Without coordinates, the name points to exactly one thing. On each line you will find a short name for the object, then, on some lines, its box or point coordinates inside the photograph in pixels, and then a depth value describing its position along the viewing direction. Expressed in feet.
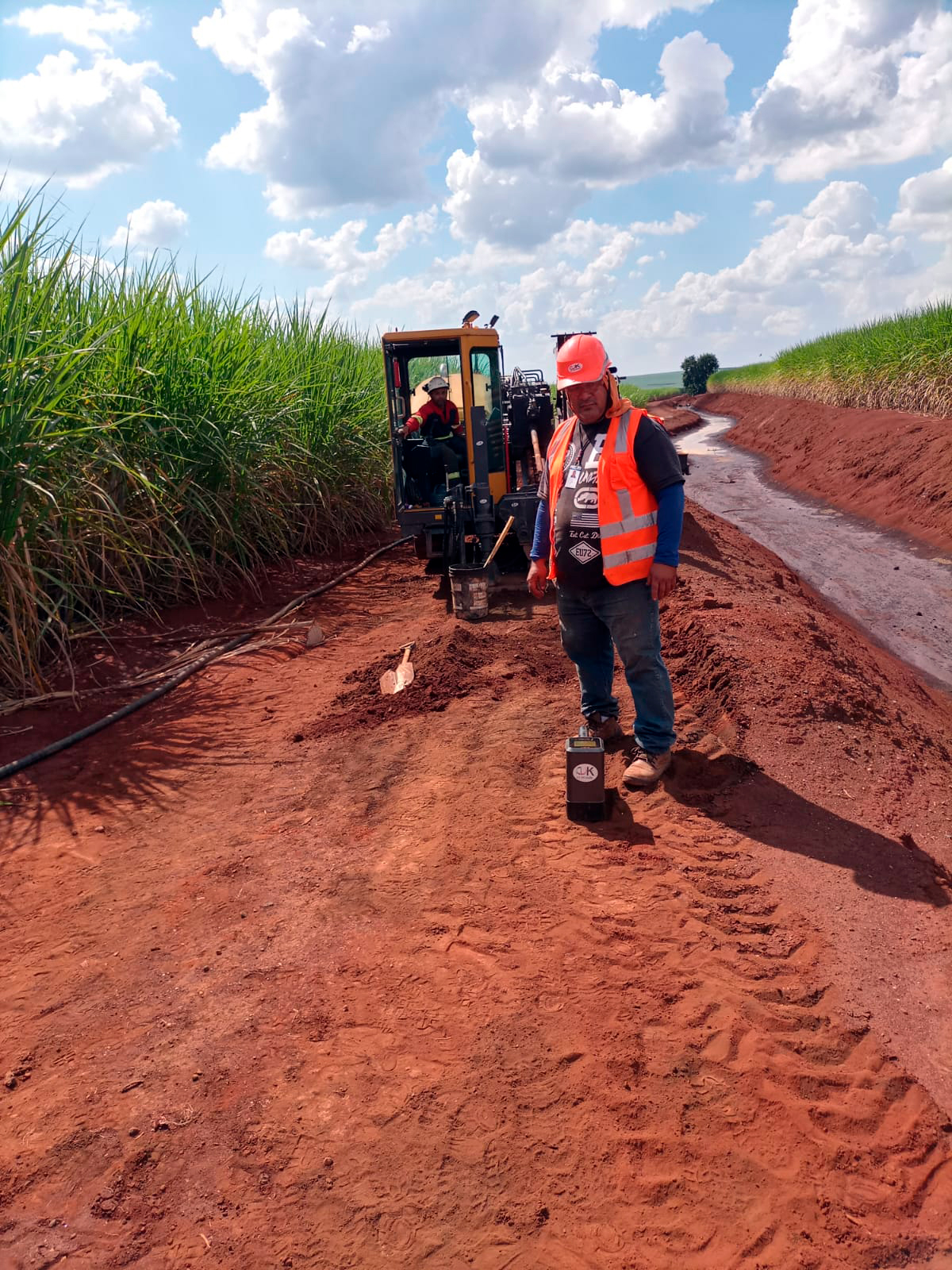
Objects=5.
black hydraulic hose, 17.20
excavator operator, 30.12
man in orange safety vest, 13.07
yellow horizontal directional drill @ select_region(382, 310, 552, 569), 27.91
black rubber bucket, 25.95
